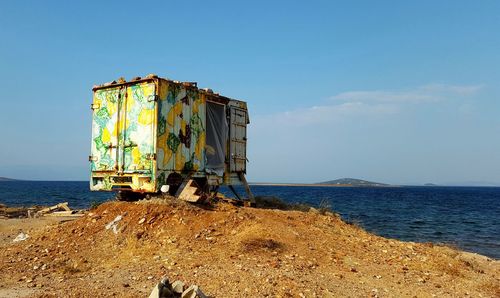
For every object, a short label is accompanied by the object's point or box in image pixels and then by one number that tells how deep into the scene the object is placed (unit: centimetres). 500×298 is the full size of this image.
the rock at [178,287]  623
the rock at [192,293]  602
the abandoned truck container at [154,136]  1223
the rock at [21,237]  1144
